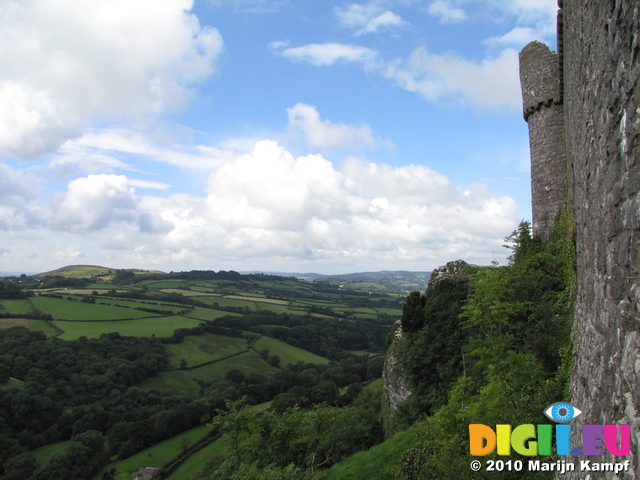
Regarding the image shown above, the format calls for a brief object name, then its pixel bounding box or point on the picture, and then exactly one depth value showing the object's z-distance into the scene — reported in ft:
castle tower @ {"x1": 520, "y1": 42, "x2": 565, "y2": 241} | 54.08
